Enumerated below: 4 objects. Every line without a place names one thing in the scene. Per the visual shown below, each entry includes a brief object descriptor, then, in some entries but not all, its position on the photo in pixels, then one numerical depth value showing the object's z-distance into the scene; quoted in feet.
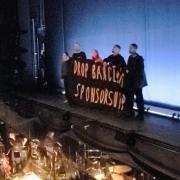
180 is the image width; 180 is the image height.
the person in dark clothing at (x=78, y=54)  31.04
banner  27.27
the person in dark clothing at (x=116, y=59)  28.02
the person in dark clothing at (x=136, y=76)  25.89
